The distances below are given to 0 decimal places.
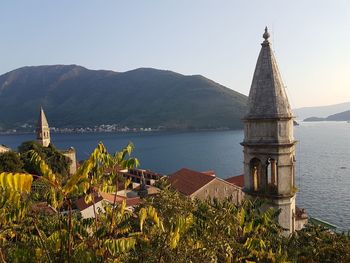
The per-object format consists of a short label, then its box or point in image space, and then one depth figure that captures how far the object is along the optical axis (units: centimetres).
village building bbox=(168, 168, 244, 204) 4203
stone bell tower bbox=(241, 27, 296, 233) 1309
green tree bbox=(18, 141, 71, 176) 4967
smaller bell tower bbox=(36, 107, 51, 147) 6780
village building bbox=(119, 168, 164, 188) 6445
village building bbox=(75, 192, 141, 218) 3239
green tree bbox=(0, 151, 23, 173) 3994
